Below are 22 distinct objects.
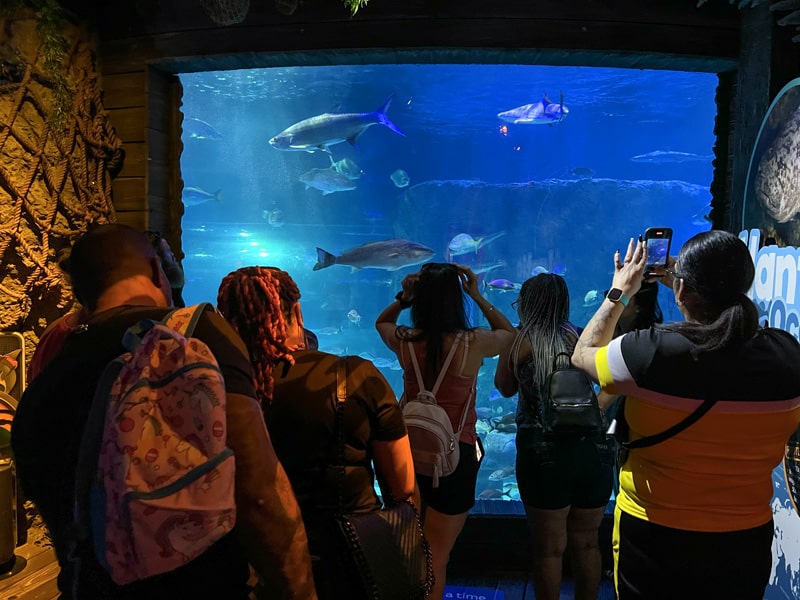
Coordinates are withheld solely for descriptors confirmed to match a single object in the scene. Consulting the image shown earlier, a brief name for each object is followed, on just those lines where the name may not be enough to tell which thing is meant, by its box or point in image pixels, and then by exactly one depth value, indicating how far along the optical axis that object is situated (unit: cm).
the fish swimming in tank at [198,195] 1241
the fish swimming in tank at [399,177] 1433
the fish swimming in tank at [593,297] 1287
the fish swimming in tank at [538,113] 1058
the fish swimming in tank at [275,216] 2006
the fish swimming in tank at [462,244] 1070
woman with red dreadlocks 153
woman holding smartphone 152
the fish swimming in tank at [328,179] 1261
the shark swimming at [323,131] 1005
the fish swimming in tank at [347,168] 1449
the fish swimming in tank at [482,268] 1255
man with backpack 106
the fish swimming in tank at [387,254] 832
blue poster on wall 258
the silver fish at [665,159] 2904
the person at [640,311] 261
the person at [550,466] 248
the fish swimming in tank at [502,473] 975
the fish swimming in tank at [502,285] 884
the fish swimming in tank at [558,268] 1425
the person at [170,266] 279
